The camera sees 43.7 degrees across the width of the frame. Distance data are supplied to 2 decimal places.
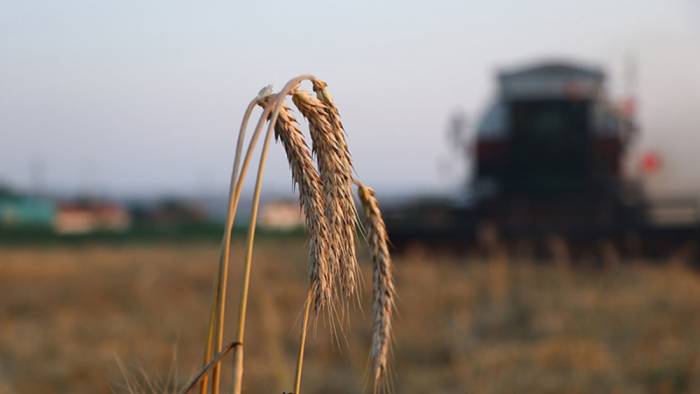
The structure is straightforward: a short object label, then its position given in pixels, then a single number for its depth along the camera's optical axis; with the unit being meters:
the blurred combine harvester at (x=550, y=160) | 15.59
